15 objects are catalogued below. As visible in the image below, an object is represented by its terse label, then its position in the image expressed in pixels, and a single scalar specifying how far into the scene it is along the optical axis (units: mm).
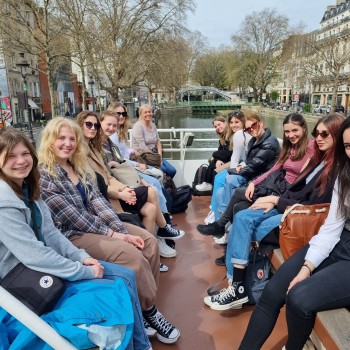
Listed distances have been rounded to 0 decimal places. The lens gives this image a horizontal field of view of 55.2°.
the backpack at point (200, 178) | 4984
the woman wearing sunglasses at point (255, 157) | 3299
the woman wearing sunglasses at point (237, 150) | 3881
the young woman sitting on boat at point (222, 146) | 4449
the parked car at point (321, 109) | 36588
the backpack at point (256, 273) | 2305
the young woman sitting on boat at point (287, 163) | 2650
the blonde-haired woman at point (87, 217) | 1940
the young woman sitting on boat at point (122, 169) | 3183
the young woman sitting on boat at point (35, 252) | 1352
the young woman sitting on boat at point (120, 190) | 2840
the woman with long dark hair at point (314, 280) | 1519
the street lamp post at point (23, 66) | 13914
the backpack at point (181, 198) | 4391
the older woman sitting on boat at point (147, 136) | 4621
